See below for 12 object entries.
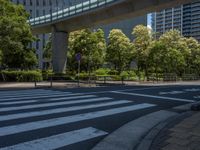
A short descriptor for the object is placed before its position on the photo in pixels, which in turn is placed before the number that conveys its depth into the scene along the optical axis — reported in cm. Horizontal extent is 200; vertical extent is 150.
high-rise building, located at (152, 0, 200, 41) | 9514
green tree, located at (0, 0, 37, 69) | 2392
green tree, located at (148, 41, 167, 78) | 4267
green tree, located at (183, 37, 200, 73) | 5907
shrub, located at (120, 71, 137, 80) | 4019
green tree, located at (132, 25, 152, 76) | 4725
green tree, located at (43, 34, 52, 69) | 5552
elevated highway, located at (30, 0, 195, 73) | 2469
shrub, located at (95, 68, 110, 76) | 4498
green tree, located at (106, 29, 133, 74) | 4559
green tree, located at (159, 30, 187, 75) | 4528
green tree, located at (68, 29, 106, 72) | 4041
